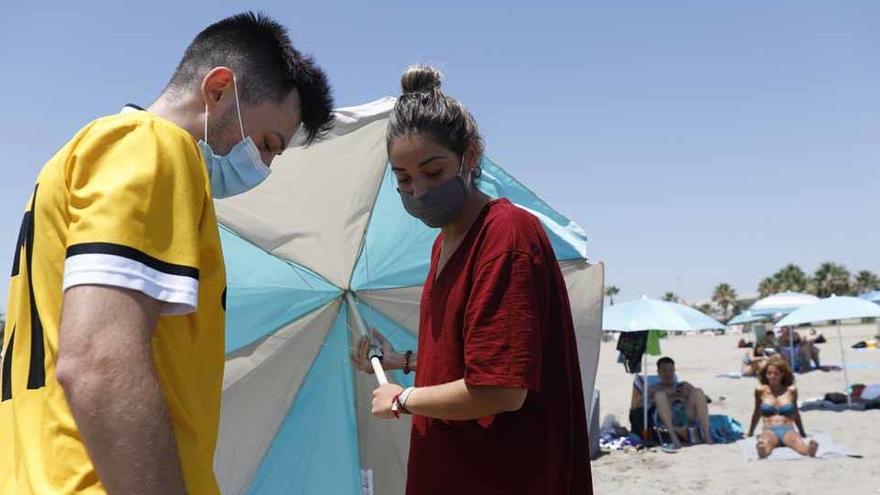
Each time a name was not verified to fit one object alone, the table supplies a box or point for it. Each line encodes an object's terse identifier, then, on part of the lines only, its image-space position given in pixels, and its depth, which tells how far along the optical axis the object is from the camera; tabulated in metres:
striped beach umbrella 3.65
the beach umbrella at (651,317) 11.07
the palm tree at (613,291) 92.75
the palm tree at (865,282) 55.78
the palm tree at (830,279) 54.25
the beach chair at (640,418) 10.05
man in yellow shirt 1.07
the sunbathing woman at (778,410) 8.69
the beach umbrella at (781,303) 20.23
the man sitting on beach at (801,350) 19.09
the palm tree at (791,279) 59.51
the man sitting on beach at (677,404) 10.00
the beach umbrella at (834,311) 13.41
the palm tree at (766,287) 62.69
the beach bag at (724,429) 10.07
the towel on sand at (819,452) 8.48
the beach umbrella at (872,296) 25.49
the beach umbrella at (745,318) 22.92
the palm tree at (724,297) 69.38
